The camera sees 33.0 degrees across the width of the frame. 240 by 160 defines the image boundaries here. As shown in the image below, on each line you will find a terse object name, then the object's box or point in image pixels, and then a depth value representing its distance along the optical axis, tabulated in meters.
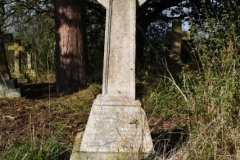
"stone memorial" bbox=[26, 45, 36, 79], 11.56
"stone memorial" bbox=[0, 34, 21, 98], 8.12
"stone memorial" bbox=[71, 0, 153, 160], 3.64
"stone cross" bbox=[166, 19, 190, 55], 8.68
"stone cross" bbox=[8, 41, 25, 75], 11.43
